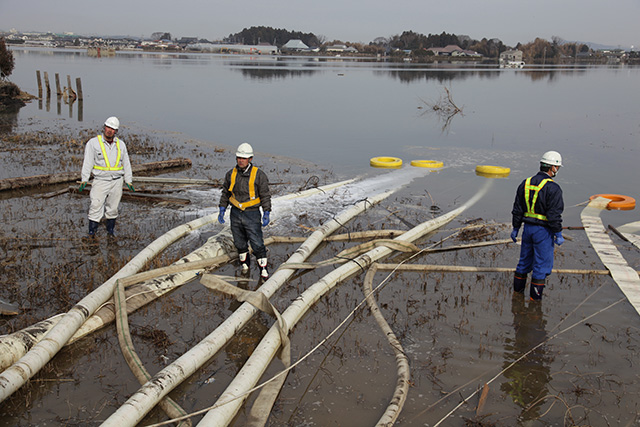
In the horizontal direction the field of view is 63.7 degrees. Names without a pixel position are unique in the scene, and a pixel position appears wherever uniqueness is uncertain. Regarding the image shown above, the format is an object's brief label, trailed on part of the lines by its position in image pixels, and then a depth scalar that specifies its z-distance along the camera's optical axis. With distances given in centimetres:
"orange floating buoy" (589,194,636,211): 1230
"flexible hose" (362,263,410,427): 471
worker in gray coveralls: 866
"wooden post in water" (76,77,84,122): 3328
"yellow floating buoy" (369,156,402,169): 1656
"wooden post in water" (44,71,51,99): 3631
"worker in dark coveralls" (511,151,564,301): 677
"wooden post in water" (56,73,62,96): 3659
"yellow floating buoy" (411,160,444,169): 1673
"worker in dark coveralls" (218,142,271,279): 743
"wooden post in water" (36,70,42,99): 3598
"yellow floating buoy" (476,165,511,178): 1585
